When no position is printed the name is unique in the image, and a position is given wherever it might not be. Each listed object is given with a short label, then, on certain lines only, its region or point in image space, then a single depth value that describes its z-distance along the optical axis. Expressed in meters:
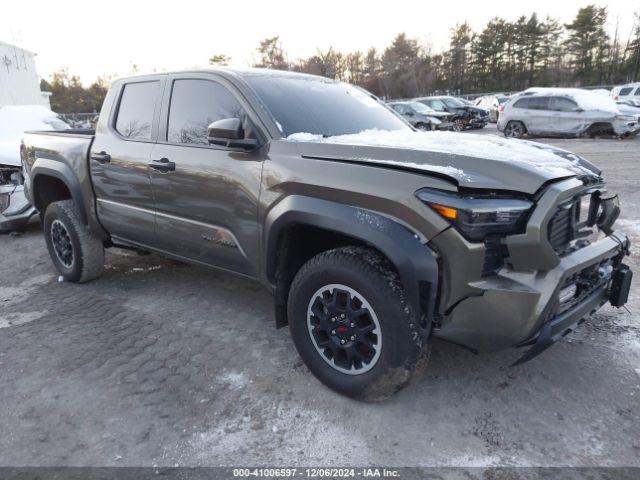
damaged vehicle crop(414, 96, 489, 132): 21.50
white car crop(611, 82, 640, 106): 21.92
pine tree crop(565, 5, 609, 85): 52.31
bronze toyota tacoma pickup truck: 2.25
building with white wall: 29.53
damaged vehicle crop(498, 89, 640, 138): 15.90
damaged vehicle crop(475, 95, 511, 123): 26.20
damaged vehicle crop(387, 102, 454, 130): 19.19
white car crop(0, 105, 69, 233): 7.00
